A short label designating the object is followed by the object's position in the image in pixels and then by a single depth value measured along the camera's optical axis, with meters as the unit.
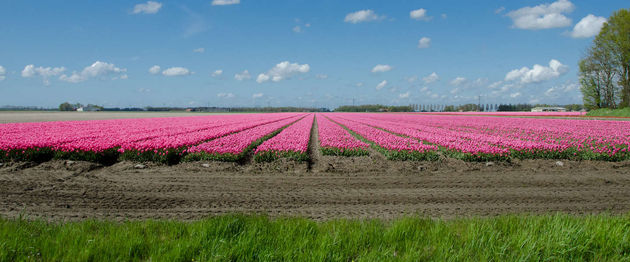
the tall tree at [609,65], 45.94
